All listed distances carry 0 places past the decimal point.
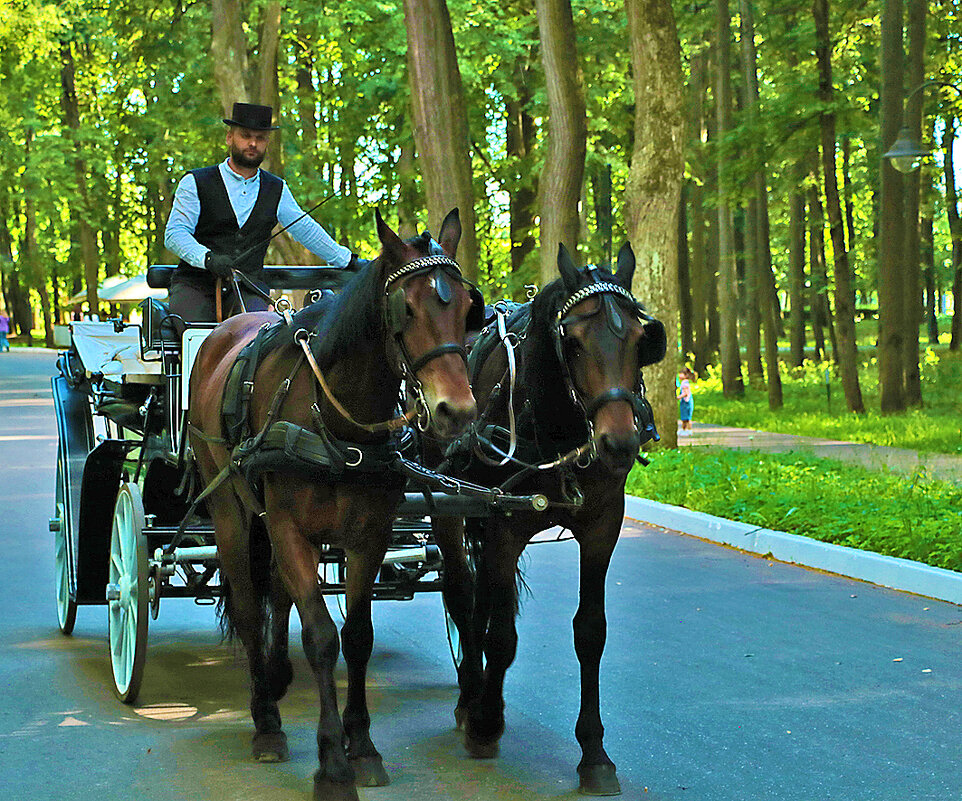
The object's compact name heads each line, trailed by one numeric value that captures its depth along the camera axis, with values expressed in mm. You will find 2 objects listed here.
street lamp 18156
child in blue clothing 22016
